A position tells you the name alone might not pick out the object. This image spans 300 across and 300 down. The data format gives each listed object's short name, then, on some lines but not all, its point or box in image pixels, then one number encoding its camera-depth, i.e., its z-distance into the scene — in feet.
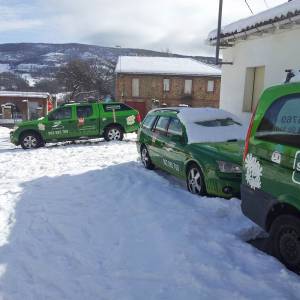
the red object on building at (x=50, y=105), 105.72
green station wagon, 16.00
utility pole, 28.92
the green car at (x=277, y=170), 10.01
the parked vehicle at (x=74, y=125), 38.98
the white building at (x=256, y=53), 23.65
